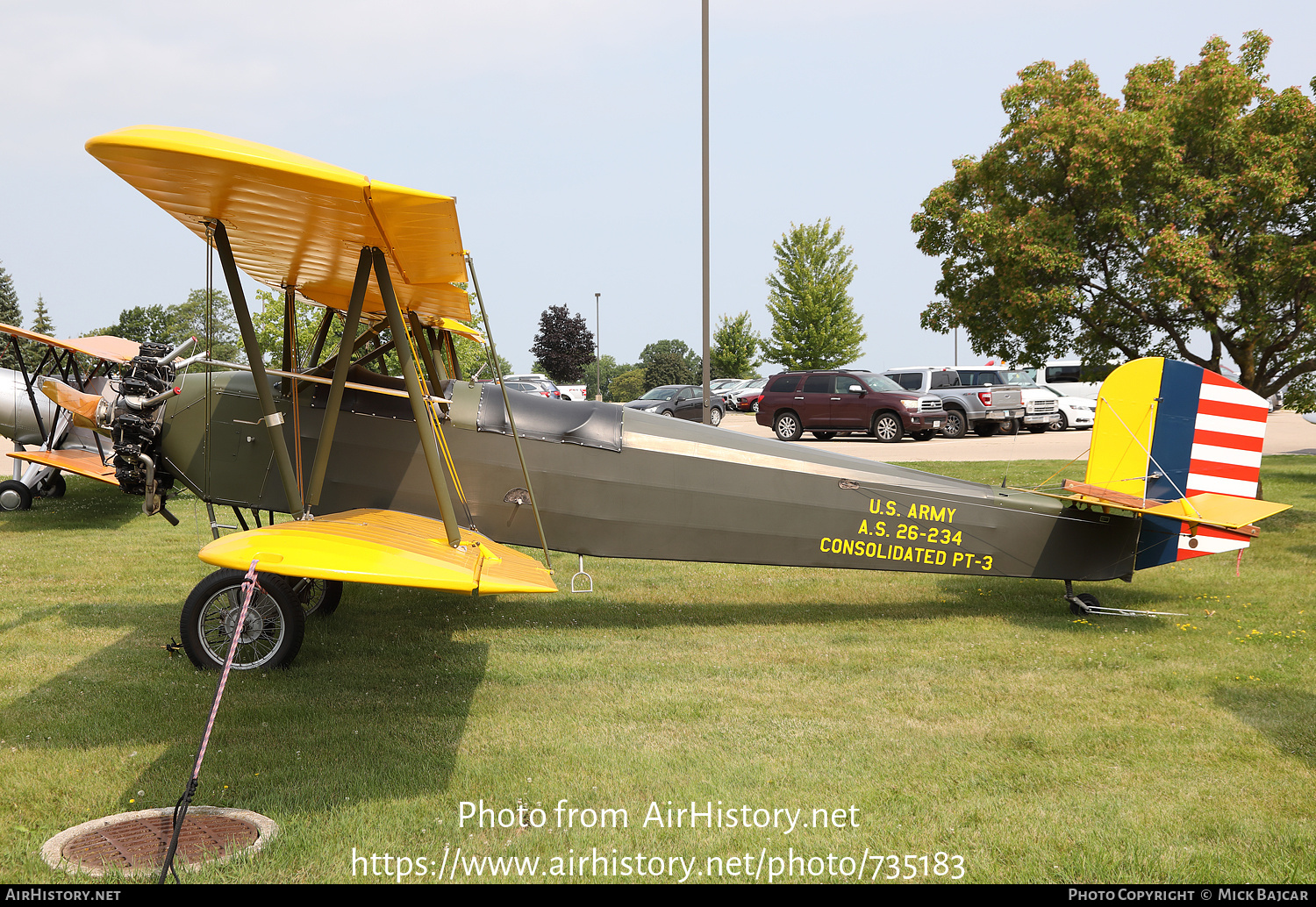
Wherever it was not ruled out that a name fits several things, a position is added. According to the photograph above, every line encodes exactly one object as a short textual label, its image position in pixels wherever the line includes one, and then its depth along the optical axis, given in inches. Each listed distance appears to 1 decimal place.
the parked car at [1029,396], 1111.6
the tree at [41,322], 2170.6
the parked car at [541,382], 1403.8
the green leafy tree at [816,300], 1824.6
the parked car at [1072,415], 1167.0
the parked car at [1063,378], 1325.0
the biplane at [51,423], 438.9
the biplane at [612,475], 252.2
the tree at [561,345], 2714.1
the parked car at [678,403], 1259.8
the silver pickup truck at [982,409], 1017.5
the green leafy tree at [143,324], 2310.5
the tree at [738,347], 2301.9
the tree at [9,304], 2034.9
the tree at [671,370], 3014.3
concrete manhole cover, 135.8
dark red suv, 948.6
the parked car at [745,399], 1656.0
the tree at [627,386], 2868.4
